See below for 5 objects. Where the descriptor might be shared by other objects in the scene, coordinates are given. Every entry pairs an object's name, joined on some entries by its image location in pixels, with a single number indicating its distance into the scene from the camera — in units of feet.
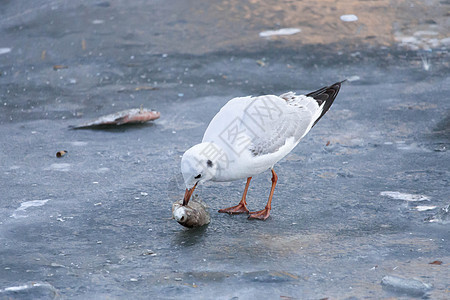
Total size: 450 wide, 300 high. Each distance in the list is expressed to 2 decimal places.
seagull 27.48
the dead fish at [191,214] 27.40
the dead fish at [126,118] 40.70
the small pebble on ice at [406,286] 22.33
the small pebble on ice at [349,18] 58.18
